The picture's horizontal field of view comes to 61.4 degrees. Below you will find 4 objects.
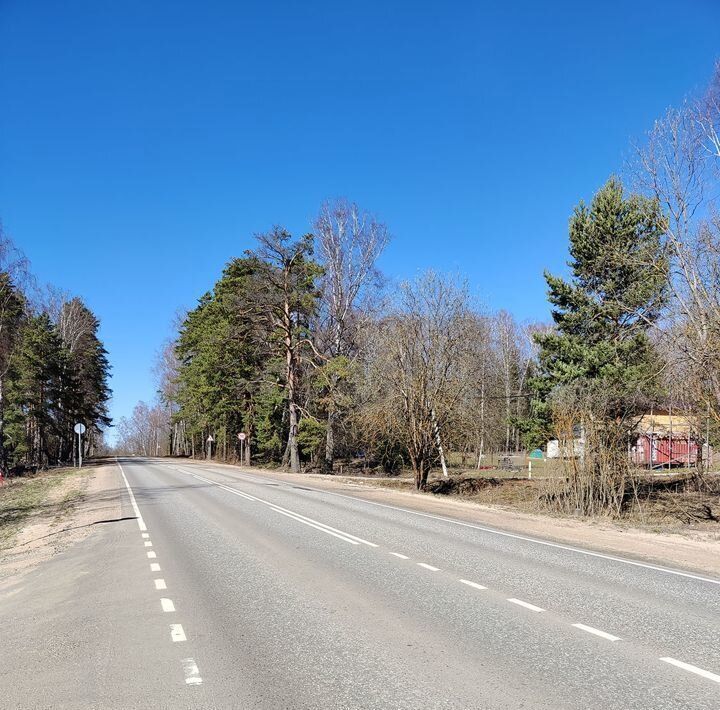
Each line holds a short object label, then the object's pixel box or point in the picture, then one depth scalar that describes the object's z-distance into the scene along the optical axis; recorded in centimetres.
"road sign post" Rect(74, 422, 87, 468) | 3966
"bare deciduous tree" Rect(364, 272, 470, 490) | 2575
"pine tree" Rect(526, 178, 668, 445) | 2556
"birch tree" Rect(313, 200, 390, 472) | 3925
